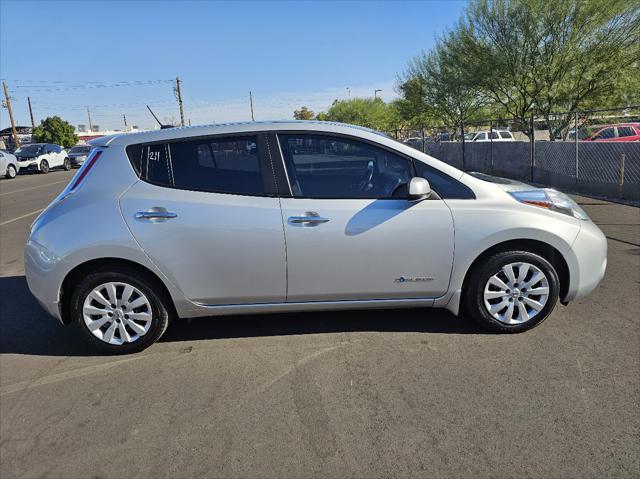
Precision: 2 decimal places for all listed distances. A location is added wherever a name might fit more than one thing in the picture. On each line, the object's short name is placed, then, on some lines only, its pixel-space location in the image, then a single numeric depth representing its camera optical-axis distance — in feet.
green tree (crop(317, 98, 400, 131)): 177.16
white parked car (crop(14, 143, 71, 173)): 85.35
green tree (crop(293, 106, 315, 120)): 345.60
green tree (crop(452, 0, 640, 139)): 44.93
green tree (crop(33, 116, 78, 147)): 187.52
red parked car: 56.24
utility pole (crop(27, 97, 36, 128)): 228.18
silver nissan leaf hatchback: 11.35
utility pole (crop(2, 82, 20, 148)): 172.86
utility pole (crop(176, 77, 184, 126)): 196.85
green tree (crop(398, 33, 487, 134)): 59.26
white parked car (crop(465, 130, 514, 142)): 78.43
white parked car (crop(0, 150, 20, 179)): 75.55
